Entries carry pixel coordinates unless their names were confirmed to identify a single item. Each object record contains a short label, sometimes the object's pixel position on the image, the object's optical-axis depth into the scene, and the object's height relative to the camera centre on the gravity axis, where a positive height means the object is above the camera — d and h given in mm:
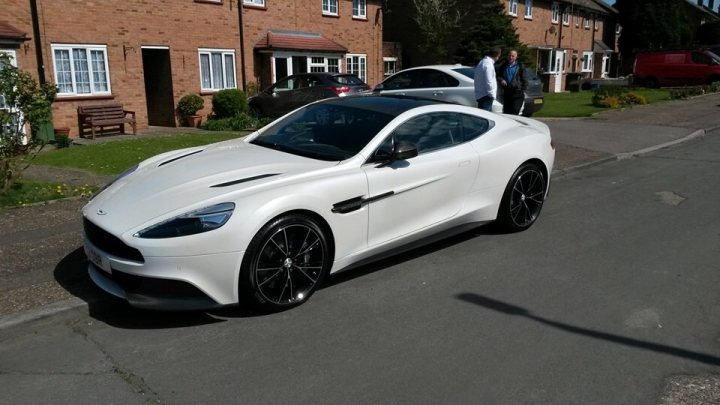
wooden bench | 15086 -1054
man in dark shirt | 10711 -206
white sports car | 3852 -946
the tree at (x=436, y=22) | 29562 +2629
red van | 30188 +186
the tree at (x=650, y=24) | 44531 +3659
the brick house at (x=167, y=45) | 14750 +924
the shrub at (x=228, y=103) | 18156 -848
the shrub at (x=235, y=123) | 16969 -1392
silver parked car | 13302 -265
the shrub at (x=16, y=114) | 7184 -449
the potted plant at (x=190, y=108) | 17922 -978
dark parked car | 16938 -447
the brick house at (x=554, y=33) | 32812 +2483
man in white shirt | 9914 -118
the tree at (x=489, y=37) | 27062 +1700
